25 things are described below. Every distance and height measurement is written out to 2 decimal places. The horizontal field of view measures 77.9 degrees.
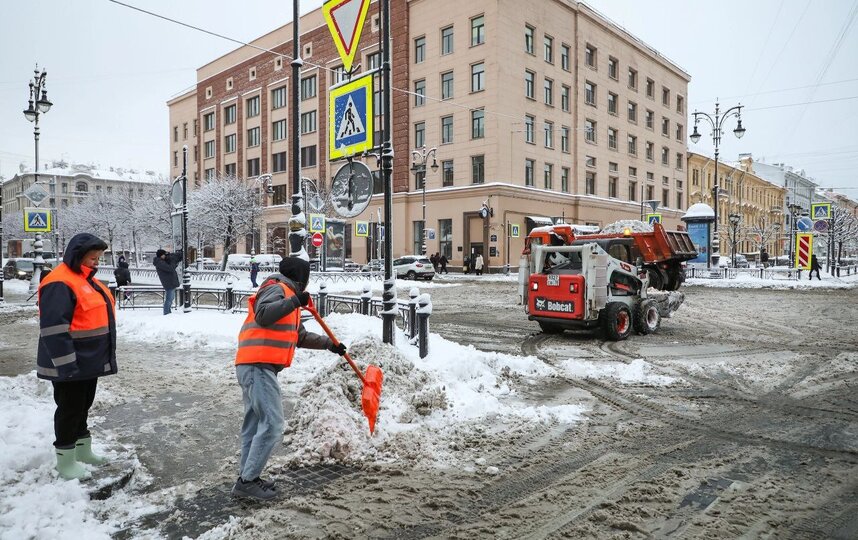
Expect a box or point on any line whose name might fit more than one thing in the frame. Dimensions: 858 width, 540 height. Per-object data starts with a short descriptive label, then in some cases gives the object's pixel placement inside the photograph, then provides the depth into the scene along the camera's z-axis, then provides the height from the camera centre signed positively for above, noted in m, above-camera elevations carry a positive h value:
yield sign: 7.50 +3.46
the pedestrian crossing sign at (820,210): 26.08 +2.60
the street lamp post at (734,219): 37.28 +3.09
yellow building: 61.41 +8.50
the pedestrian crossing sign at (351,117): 7.42 +2.09
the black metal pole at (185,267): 14.32 -0.15
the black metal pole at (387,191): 7.42 +1.01
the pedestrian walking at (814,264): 28.57 -0.07
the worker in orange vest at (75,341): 3.79 -0.59
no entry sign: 21.91 +0.92
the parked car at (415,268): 30.83 -0.34
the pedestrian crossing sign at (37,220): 19.28 +1.52
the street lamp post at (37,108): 20.28 +5.91
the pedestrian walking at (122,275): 15.48 -0.39
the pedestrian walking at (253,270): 23.38 -0.38
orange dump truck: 13.52 +0.42
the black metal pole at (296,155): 9.26 +2.06
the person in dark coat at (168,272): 13.80 -0.27
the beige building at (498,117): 35.88 +11.43
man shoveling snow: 3.76 -0.74
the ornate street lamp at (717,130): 29.80 +7.80
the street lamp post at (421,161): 34.09 +6.69
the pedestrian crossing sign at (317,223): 20.52 +1.54
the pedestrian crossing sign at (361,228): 26.53 +1.70
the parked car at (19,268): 30.22 -0.39
